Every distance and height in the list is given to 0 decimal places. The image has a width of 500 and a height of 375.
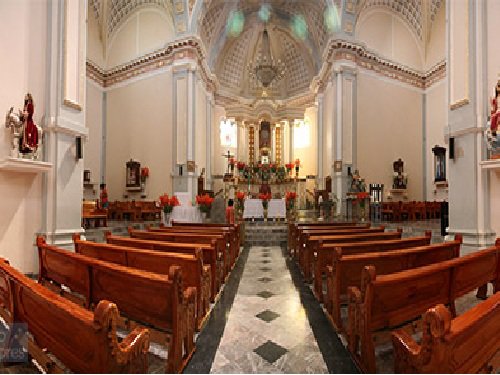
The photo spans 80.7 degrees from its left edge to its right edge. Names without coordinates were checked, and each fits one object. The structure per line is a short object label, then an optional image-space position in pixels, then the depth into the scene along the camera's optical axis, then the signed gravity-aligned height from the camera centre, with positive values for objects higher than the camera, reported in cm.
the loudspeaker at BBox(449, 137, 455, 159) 508 +88
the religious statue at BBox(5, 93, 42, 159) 399 +93
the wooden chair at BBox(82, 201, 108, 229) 814 -50
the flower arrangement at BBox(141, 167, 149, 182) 1249 +103
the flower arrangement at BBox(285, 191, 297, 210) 939 -7
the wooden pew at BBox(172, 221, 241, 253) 615 -60
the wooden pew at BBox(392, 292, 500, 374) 121 -66
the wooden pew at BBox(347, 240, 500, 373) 200 -74
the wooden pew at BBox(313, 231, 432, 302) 345 -61
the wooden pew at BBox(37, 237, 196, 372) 200 -74
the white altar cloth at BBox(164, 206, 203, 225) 1014 -60
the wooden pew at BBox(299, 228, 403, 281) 412 -59
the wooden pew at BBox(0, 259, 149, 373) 121 -65
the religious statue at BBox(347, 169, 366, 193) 1065 +54
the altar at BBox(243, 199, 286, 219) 985 -38
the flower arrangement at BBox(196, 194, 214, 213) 883 -9
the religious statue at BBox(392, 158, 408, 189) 1324 +99
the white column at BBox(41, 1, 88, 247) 452 +96
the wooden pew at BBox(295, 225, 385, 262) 493 -59
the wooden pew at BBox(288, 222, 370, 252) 600 -59
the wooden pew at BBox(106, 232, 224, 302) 333 -59
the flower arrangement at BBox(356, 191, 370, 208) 936 +4
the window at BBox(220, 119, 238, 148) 1669 +372
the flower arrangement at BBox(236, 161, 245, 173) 1197 +129
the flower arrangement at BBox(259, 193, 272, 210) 986 -3
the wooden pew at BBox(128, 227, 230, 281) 421 -59
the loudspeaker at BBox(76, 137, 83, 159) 491 +82
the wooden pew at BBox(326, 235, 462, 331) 275 -65
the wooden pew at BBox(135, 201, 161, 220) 1112 -48
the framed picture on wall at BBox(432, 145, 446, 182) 1234 +153
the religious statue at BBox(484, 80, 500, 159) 430 +102
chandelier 1330 +583
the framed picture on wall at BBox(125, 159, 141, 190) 1262 +95
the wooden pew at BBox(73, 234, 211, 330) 271 -63
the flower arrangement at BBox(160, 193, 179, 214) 760 -15
